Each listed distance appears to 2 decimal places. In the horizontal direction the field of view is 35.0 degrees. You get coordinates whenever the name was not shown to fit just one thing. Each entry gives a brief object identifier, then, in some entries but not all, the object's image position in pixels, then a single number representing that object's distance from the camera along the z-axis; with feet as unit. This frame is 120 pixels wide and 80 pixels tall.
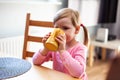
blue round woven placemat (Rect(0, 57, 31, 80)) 2.58
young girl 2.70
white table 8.50
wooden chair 4.17
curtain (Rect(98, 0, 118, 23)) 10.01
